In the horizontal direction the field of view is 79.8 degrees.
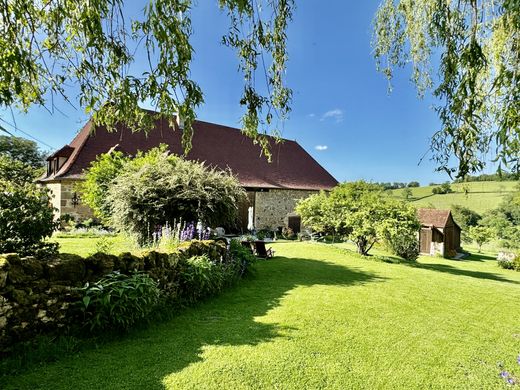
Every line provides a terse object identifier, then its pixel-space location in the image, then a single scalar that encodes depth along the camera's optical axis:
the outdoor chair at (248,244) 10.20
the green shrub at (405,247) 16.31
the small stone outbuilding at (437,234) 23.67
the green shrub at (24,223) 4.46
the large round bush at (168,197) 7.94
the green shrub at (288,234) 20.84
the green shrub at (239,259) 7.15
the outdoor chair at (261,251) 10.56
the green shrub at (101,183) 10.72
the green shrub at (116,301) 3.74
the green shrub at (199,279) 5.42
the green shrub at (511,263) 18.76
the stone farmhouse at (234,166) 16.38
